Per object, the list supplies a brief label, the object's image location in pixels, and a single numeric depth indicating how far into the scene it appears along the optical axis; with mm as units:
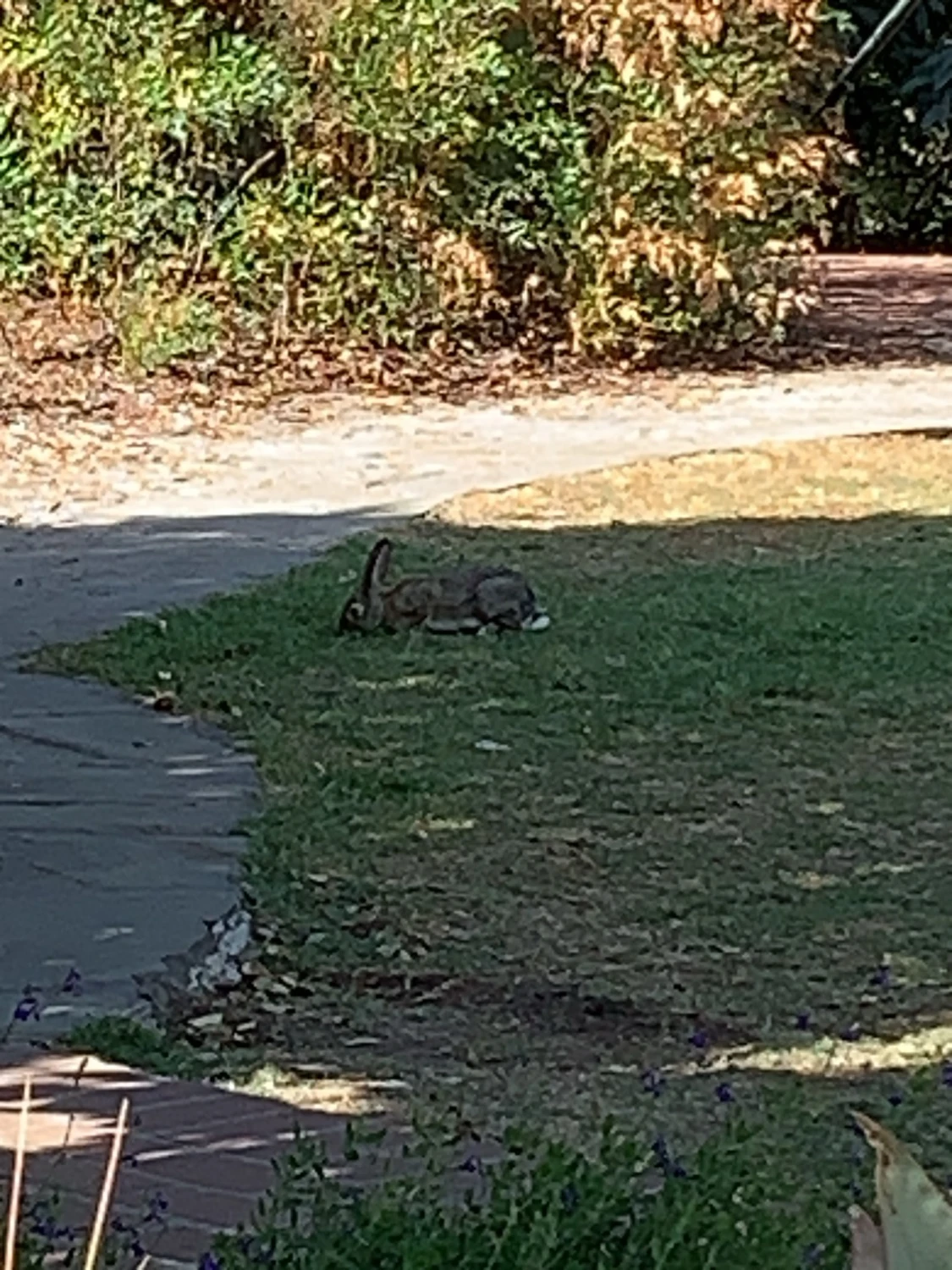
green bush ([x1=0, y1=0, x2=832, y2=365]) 16797
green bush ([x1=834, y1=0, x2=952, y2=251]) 20031
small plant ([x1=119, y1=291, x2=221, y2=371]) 16625
